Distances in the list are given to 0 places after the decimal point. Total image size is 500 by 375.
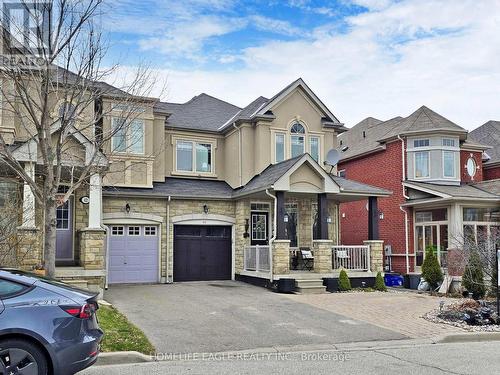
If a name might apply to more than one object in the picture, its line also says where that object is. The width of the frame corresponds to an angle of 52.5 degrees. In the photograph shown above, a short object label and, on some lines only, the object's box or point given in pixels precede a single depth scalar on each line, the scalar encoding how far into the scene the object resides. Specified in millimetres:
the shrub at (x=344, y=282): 17094
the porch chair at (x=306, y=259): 18438
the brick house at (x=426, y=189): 20438
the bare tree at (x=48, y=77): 9391
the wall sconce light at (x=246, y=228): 19109
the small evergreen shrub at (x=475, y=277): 15391
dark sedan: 5598
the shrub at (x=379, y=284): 17797
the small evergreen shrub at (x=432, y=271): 18098
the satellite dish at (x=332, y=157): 19922
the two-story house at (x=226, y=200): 17125
